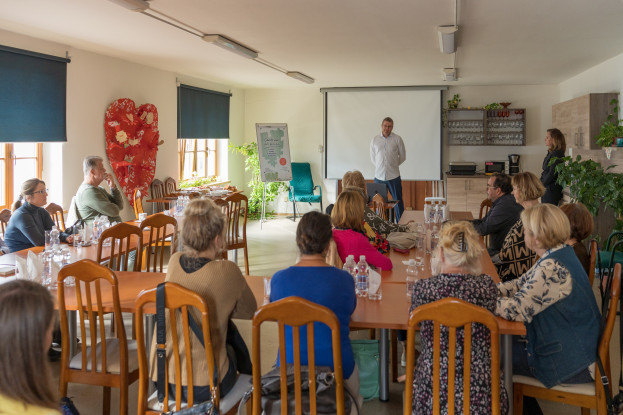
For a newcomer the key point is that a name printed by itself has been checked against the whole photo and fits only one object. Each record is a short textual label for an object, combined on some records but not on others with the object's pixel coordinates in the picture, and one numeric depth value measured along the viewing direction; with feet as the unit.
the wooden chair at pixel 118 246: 13.28
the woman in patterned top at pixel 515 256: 13.12
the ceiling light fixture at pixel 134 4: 13.97
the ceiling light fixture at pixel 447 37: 17.61
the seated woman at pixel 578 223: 11.89
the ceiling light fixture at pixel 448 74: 28.85
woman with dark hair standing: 25.19
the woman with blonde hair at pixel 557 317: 8.62
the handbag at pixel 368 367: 9.98
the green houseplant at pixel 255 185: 38.52
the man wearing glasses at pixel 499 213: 16.31
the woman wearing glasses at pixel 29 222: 15.12
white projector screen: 38.29
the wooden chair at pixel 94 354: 8.79
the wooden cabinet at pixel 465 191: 36.06
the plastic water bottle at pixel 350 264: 10.83
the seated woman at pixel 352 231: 12.01
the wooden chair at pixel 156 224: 15.11
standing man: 30.30
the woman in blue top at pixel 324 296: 8.03
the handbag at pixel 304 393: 7.71
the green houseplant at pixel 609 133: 21.44
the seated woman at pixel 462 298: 7.52
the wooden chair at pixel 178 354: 7.71
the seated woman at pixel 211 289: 8.30
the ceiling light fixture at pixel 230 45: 19.44
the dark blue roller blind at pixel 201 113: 31.63
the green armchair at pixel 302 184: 39.52
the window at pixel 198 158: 34.21
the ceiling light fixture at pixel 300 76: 30.63
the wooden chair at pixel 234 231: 20.06
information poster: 35.40
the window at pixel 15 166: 20.80
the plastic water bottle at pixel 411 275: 10.21
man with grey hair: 18.17
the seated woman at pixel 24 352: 4.42
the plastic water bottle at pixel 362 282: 10.09
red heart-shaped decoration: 24.98
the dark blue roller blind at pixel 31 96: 19.12
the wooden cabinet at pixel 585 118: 25.29
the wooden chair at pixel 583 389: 8.22
